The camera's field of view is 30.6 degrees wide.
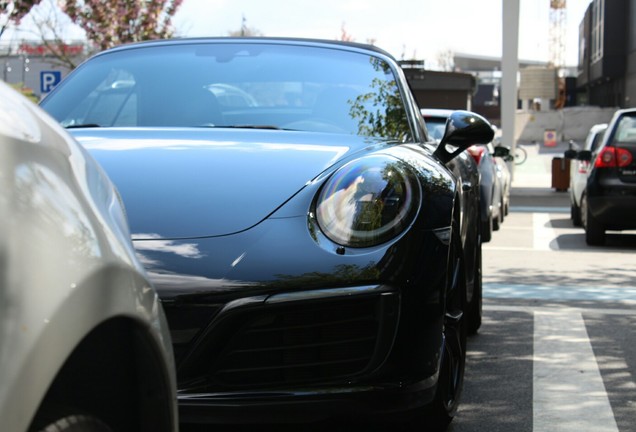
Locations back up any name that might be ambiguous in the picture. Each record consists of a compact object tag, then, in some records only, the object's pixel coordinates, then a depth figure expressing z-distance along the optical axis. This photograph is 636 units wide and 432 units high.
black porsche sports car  3.36
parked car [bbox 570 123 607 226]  13.97
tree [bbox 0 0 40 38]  16.77
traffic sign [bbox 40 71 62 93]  22.69
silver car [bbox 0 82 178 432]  1.41
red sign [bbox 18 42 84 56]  44.75
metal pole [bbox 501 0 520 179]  23.86
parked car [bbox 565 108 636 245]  11.67
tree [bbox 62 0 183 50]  28.41
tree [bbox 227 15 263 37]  68.36
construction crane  120.44
